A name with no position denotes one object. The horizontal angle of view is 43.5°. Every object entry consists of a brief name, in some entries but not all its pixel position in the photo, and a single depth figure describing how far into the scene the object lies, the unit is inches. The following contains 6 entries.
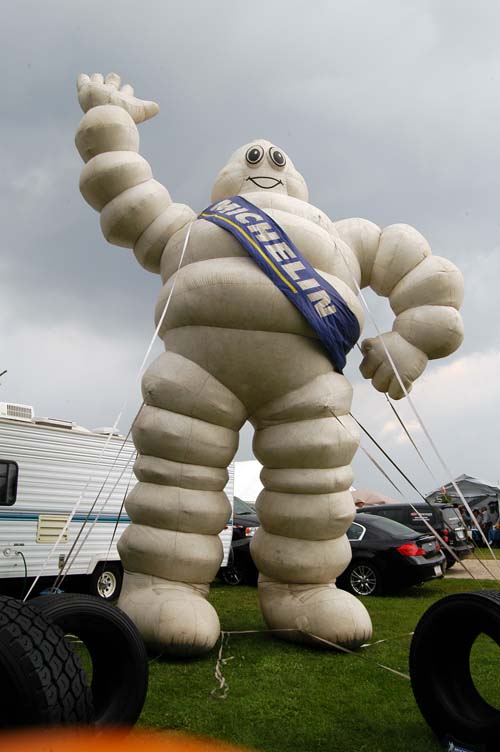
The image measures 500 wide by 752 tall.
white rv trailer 305.9
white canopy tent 941.8
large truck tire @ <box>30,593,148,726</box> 103.7
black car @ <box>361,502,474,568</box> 449.7
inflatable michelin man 179.6
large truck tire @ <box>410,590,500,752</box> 110.0
